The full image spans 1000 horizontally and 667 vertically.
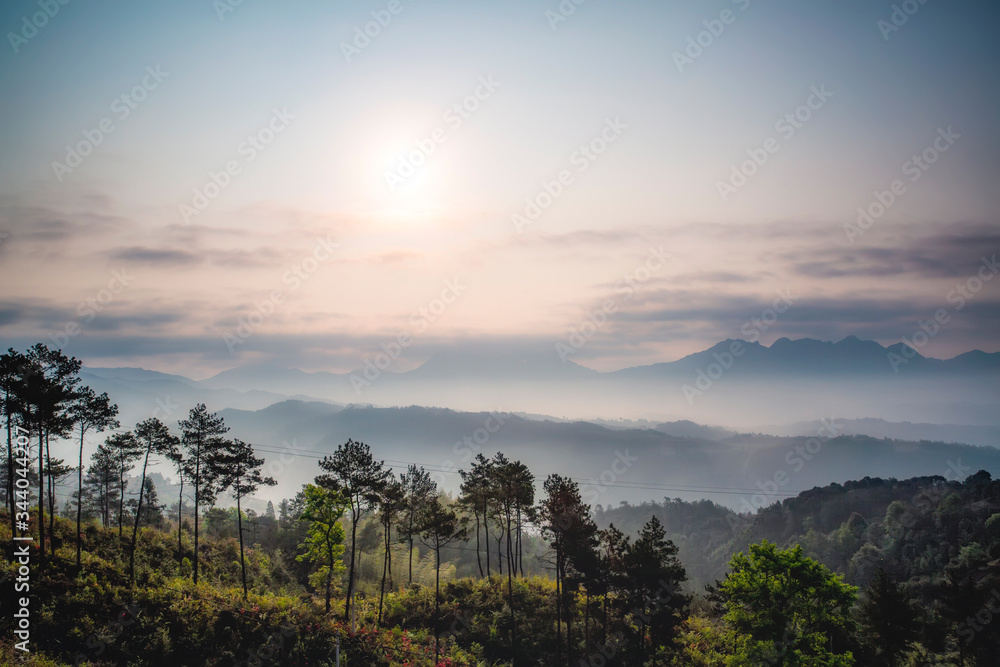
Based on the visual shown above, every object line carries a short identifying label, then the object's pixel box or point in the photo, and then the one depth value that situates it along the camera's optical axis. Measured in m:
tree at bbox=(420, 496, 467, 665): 51.66
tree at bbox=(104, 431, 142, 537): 51.19
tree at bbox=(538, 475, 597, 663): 48.88
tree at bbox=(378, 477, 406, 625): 55.03
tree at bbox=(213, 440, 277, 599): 50.44
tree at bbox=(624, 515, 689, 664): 46.47
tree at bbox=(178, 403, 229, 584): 50.03
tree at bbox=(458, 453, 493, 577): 59.22
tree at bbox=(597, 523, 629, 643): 48.08
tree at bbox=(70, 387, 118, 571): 43.75
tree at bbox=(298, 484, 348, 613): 53.06
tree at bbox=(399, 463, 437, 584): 58.12
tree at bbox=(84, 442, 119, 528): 62.93
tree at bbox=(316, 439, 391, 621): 51.06
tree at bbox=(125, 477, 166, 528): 89.13
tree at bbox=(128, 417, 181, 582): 49.66
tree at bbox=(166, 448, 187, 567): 49.94
